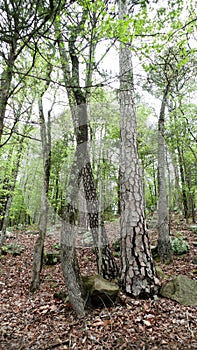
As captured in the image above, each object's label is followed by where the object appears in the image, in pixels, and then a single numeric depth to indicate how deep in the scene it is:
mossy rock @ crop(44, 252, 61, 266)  6.48
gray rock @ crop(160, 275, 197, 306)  3.35
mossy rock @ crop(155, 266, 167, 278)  4.14
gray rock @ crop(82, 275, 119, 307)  3.25
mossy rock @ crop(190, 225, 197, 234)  7.86
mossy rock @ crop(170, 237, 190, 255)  5.91
